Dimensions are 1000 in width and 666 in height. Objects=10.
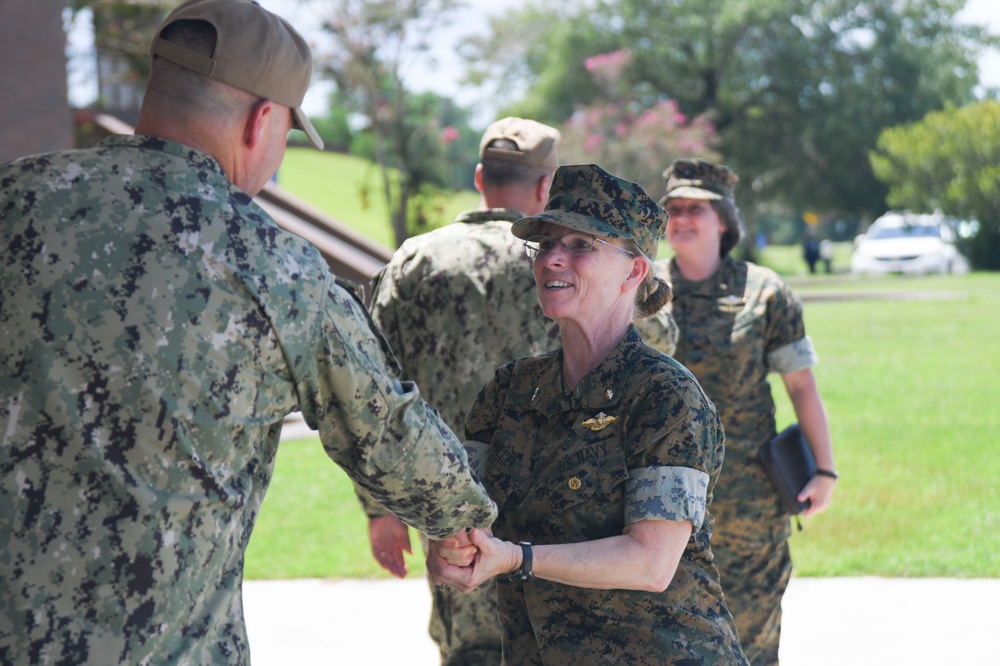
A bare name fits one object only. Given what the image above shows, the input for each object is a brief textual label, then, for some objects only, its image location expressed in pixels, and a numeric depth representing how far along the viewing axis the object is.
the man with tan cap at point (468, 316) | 3.81
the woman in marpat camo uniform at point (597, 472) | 2.42
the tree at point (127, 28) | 20.05
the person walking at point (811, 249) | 39.53
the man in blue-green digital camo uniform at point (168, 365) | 1.89
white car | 34.16
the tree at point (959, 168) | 33.53
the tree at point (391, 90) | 28.81
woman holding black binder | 4.26
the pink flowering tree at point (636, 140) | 32.84
